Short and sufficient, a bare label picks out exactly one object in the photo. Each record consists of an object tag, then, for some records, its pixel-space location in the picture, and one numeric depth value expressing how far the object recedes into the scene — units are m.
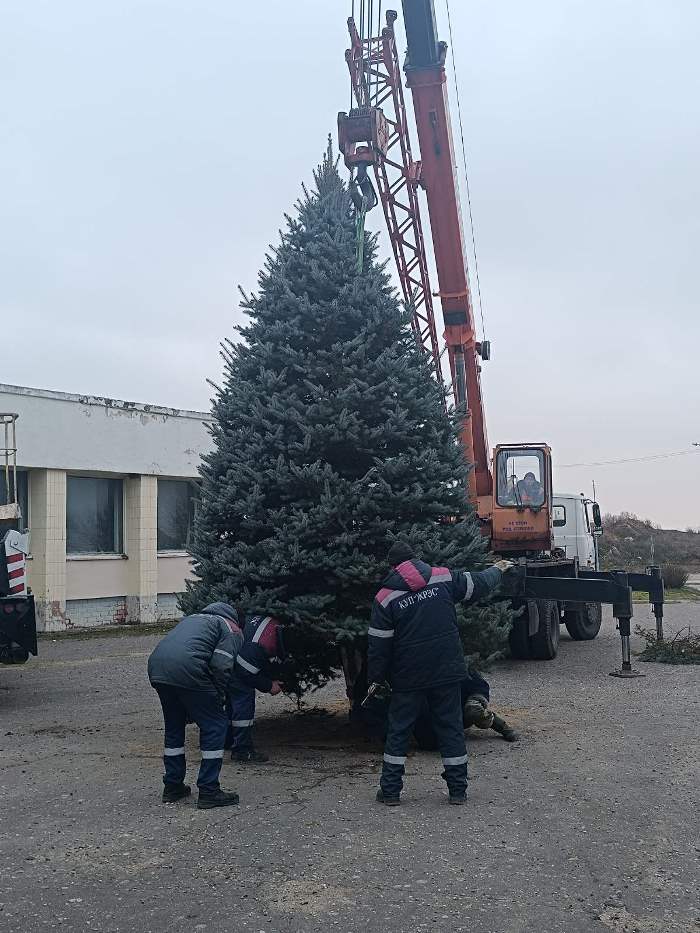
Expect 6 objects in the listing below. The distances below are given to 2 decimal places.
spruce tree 8.03
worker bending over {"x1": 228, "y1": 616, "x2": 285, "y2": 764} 7.71
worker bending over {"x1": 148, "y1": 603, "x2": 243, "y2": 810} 6.53
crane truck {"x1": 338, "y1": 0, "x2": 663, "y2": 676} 13.49
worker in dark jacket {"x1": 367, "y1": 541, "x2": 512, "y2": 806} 6.63
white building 20.17
